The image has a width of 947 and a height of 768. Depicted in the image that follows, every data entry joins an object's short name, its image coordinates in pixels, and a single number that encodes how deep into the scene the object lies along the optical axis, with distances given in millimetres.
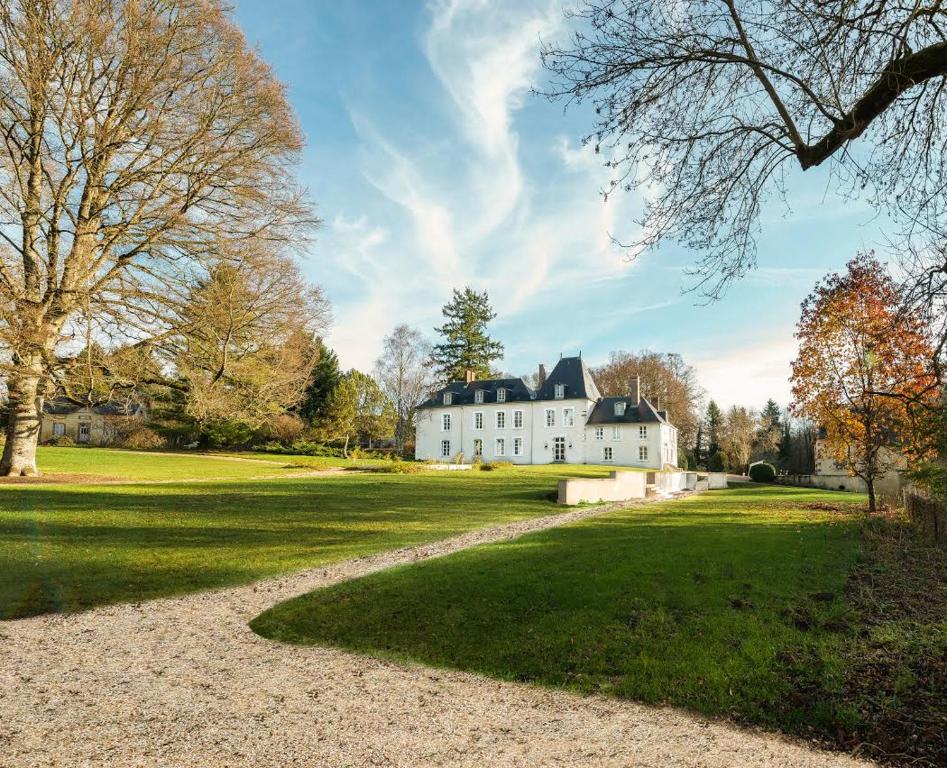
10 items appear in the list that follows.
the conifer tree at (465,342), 62312
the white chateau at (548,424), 43438
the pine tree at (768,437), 49438
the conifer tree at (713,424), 57281
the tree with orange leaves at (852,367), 15211
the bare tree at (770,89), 4824
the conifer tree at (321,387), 40688
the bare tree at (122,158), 13508
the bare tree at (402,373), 49028
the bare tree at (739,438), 45969
